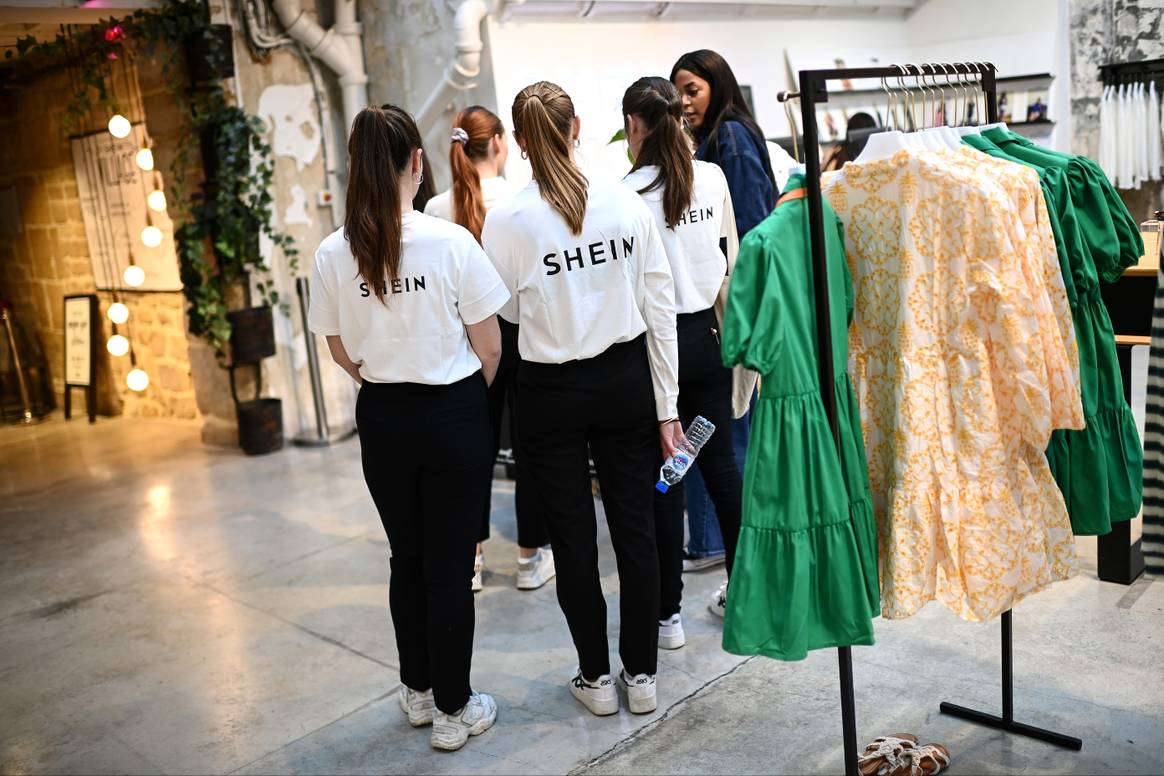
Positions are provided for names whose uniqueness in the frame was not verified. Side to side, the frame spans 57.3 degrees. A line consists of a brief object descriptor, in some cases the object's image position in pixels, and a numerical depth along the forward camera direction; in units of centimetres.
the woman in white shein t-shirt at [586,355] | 266
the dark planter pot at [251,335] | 649
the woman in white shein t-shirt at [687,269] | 300
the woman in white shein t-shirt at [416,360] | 258
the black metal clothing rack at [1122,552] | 344
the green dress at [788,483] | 207
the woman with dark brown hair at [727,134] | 351
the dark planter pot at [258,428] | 661
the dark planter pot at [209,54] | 625
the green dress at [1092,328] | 229
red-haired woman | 358
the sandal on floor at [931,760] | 249
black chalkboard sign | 847
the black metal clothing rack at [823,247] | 207
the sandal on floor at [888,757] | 250
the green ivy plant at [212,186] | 635
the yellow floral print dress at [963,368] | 213
